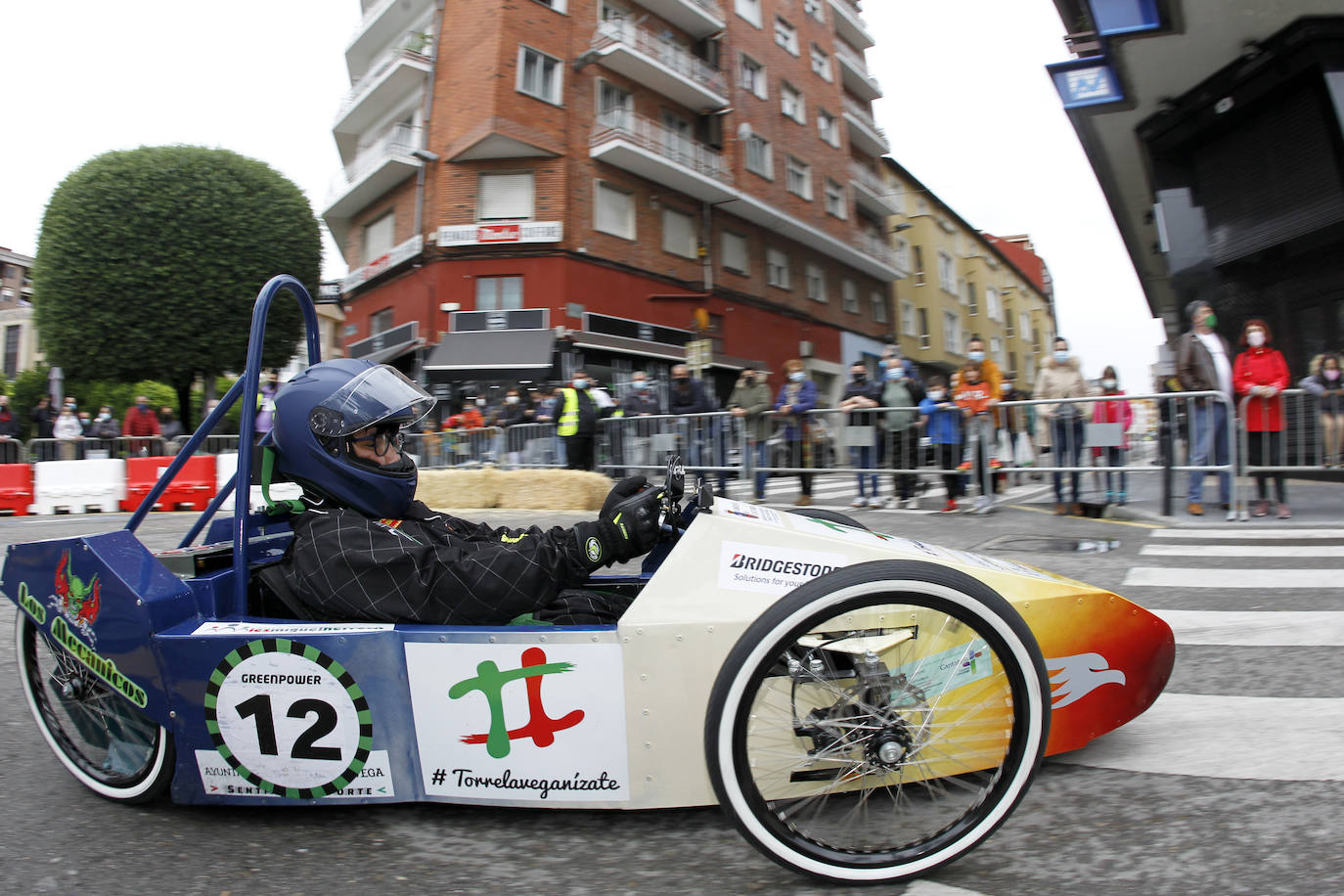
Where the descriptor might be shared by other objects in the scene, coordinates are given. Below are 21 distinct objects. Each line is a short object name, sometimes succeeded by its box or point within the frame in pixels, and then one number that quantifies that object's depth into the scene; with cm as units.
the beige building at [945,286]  3959
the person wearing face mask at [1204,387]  775
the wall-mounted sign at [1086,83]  1248
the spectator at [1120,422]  802
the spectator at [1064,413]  823
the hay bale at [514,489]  984
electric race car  183
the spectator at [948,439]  877
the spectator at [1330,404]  751
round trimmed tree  2442
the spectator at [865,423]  930
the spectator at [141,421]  1452
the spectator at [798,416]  984
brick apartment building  2214
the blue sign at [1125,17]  1088
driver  232
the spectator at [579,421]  1119
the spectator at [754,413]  1011
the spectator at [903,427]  908
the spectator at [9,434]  1343
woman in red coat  766
